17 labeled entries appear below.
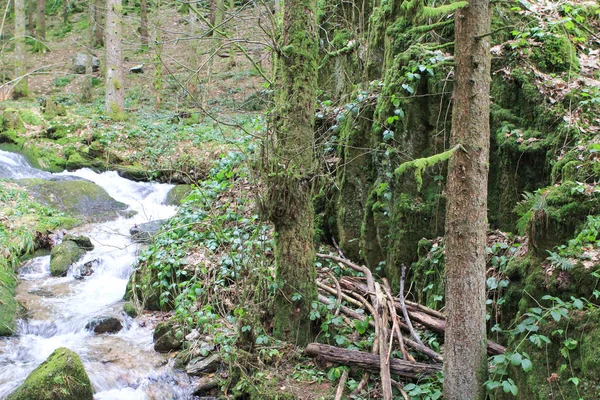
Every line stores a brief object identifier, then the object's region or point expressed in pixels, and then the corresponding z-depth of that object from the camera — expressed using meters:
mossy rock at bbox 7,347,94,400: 4.82
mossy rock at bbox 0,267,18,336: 6.46
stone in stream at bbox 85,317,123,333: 6.73
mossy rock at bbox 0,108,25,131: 13.68
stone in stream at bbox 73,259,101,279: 8.34
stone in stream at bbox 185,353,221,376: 5.49
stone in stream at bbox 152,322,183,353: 6.12
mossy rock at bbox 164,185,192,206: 11.34
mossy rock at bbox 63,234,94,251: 9.08
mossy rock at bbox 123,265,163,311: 7.14
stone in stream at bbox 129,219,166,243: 9.46
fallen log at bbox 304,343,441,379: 4.30
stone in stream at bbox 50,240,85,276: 8.38
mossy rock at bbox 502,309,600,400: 3.18
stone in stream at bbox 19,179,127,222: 10.69
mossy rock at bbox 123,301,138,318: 7.09
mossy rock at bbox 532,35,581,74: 5.44
